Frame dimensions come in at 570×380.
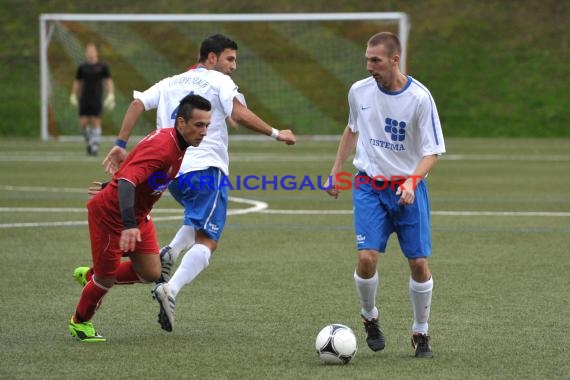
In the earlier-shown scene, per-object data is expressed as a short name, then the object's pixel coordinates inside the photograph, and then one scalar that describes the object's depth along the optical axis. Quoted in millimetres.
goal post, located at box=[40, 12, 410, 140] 65625
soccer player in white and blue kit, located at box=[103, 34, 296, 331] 17375
